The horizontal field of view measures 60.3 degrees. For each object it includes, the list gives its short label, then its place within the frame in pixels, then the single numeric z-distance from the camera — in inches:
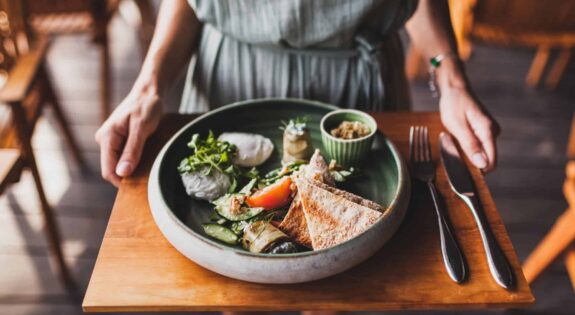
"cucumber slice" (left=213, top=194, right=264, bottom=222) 36.0
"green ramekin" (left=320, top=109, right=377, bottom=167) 41.1
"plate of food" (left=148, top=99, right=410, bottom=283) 32.3
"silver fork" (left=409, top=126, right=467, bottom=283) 33.5
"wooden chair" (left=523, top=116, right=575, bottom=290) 64.7
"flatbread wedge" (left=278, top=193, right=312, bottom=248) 34.5
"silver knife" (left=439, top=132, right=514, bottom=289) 33.1
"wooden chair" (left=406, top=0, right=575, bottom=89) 96.4
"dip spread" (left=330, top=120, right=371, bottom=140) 42.1
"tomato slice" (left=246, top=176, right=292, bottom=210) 36.9
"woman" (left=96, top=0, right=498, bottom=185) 43.0
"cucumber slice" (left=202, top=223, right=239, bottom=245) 34.9
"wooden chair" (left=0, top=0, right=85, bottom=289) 62.6
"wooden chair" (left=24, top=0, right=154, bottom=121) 94.7
